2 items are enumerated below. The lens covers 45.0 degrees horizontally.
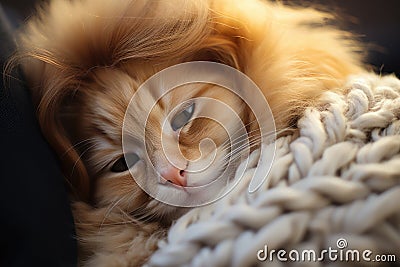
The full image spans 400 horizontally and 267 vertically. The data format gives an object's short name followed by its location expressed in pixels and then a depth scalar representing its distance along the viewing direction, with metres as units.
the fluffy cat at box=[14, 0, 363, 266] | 0.45
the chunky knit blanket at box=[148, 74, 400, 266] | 0.38
